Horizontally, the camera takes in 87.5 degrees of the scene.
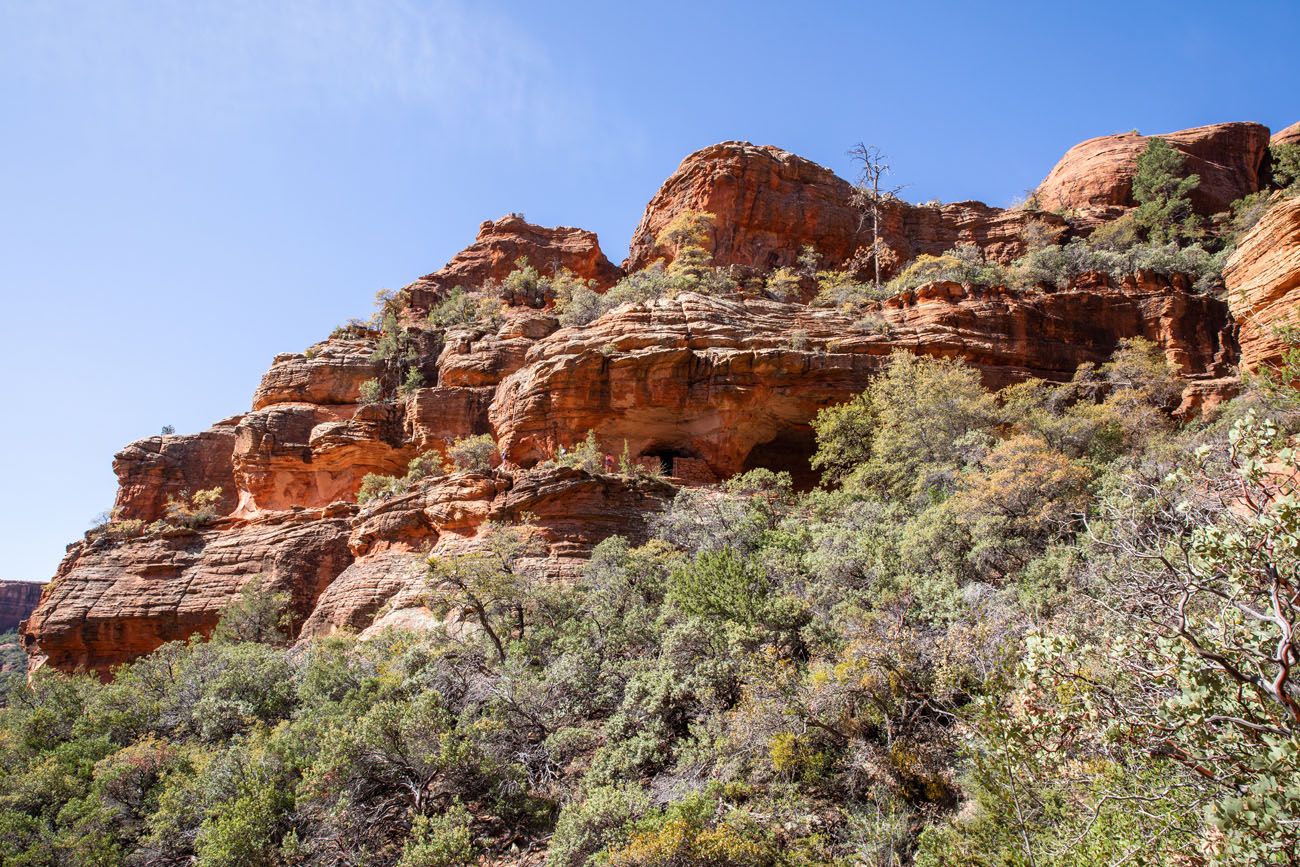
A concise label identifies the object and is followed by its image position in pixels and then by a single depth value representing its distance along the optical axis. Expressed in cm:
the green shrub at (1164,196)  3228
